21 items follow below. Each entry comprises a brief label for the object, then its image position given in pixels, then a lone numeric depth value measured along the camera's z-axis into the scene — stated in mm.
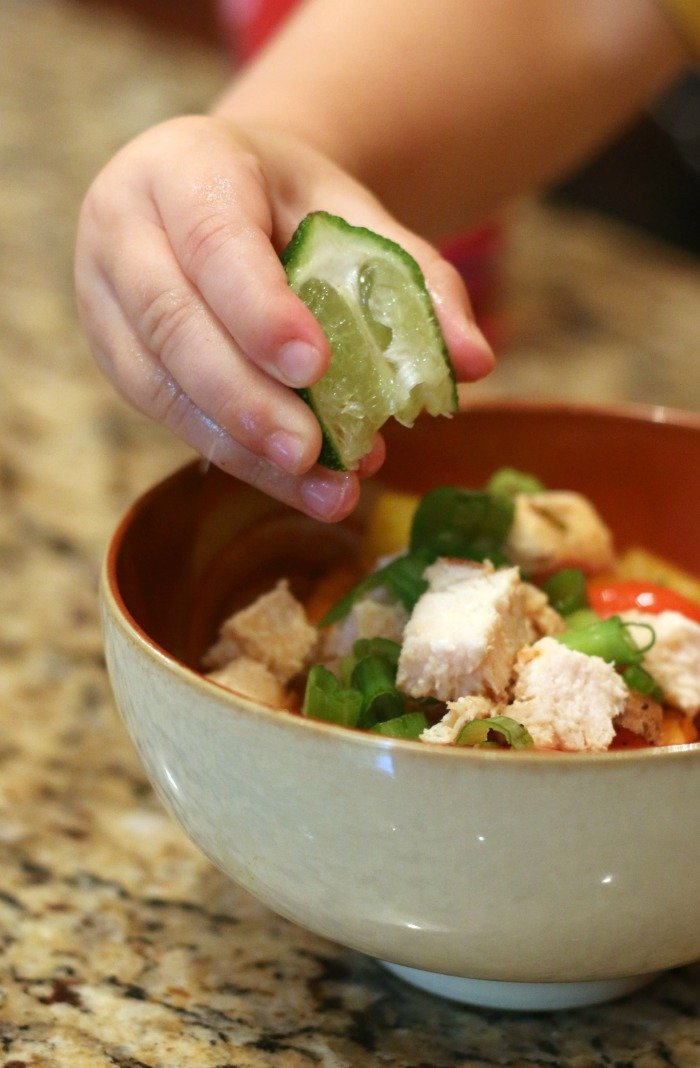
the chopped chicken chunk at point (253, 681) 419
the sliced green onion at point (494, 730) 384
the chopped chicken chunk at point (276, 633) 431
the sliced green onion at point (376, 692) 403
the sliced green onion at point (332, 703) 400
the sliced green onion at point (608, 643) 414
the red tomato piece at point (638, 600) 447
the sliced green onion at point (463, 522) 448
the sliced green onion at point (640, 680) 417
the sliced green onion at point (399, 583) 430
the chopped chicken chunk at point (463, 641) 398
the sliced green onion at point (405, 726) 392
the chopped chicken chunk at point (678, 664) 424
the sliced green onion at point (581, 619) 435
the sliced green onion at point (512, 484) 483
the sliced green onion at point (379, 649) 416
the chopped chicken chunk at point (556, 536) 457
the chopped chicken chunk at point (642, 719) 405
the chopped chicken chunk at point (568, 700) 395
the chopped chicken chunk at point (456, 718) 387
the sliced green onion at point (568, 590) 446
